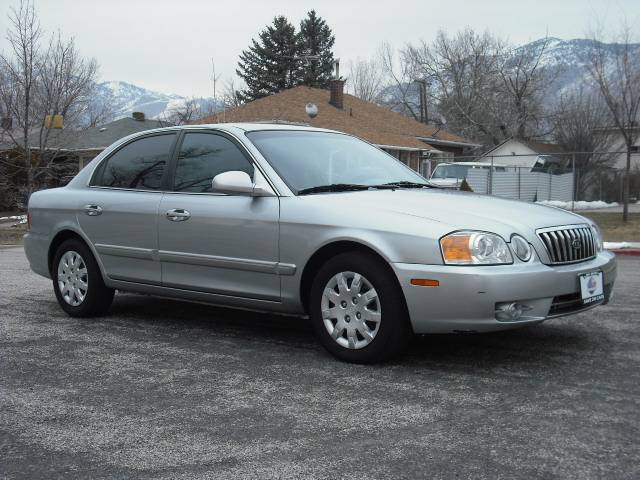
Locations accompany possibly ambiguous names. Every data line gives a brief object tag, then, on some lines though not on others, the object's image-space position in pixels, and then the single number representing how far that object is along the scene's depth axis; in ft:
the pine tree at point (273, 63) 174.40
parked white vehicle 82.20
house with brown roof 98.48
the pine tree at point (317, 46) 179.11
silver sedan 14.53
